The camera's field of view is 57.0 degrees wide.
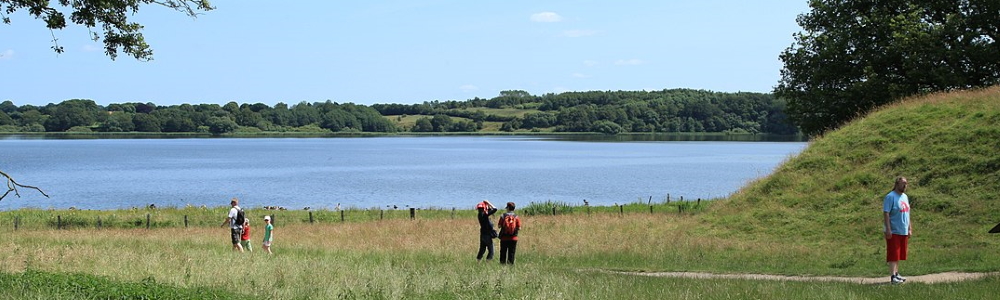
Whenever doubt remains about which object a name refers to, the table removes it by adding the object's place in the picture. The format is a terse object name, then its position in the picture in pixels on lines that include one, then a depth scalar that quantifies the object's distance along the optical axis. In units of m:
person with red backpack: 20.58
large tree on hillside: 43.81
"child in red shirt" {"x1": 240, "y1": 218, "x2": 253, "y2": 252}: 26.73
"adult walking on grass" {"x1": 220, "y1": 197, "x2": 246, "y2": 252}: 26.48
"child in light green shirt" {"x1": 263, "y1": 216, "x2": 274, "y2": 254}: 25.66
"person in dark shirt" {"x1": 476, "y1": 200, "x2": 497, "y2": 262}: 21.41
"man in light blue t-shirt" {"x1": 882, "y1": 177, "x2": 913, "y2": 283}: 15.84
